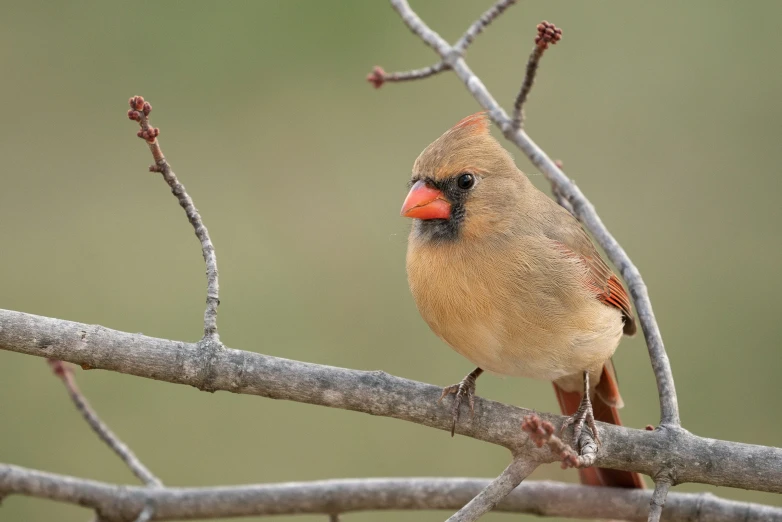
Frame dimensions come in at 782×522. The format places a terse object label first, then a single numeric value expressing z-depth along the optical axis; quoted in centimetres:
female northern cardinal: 532
